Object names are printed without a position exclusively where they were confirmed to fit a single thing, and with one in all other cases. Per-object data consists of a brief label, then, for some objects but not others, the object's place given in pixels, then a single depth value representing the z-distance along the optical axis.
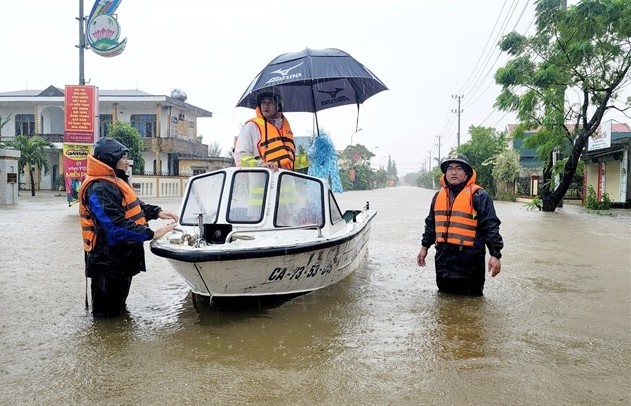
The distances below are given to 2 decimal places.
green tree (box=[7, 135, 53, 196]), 28.06
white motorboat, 4.29
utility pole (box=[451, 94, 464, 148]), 53.99
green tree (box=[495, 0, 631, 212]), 16.64
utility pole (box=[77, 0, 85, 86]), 18.98
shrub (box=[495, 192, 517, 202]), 32.25
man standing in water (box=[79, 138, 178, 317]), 4.35
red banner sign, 18.22
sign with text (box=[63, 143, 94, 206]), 17.98
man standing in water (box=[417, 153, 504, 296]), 5.11
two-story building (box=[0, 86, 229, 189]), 36.00
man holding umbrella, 5.81
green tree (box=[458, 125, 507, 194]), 38.09
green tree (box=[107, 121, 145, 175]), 31.67
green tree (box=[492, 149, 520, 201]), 33.25
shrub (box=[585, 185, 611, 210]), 21.83
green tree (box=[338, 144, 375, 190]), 66.66
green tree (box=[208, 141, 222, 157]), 59.81
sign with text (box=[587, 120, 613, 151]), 23.31
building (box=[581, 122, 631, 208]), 22.38
